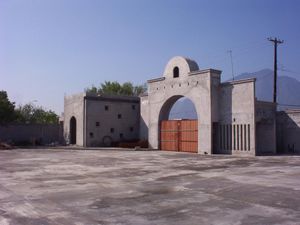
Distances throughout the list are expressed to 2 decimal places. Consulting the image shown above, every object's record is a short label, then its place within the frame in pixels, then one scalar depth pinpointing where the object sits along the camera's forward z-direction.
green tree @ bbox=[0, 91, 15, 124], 31.11
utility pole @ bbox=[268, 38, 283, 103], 30.41
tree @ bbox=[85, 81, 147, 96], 52.86
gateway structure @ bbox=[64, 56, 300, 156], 21.91
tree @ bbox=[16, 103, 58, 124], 48.79
